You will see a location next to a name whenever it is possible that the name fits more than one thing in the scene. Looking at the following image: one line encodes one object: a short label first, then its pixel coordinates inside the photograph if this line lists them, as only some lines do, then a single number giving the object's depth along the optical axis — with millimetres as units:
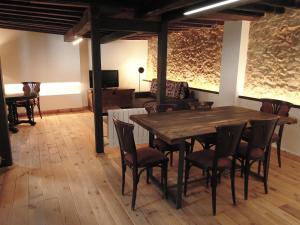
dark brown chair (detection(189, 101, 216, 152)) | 3264
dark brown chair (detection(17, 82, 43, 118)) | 6112
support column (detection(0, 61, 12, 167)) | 3358
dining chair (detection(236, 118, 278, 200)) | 2492
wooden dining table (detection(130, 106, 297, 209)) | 2324
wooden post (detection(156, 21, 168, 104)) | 4207
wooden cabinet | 7420
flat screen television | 7538
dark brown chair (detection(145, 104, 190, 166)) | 3013
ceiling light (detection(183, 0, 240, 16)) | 2702
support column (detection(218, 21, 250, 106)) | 4605
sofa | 5562
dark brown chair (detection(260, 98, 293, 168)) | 3361
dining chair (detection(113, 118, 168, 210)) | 2354
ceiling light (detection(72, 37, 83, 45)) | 6262
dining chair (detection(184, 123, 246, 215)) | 2273
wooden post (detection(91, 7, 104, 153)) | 3615
